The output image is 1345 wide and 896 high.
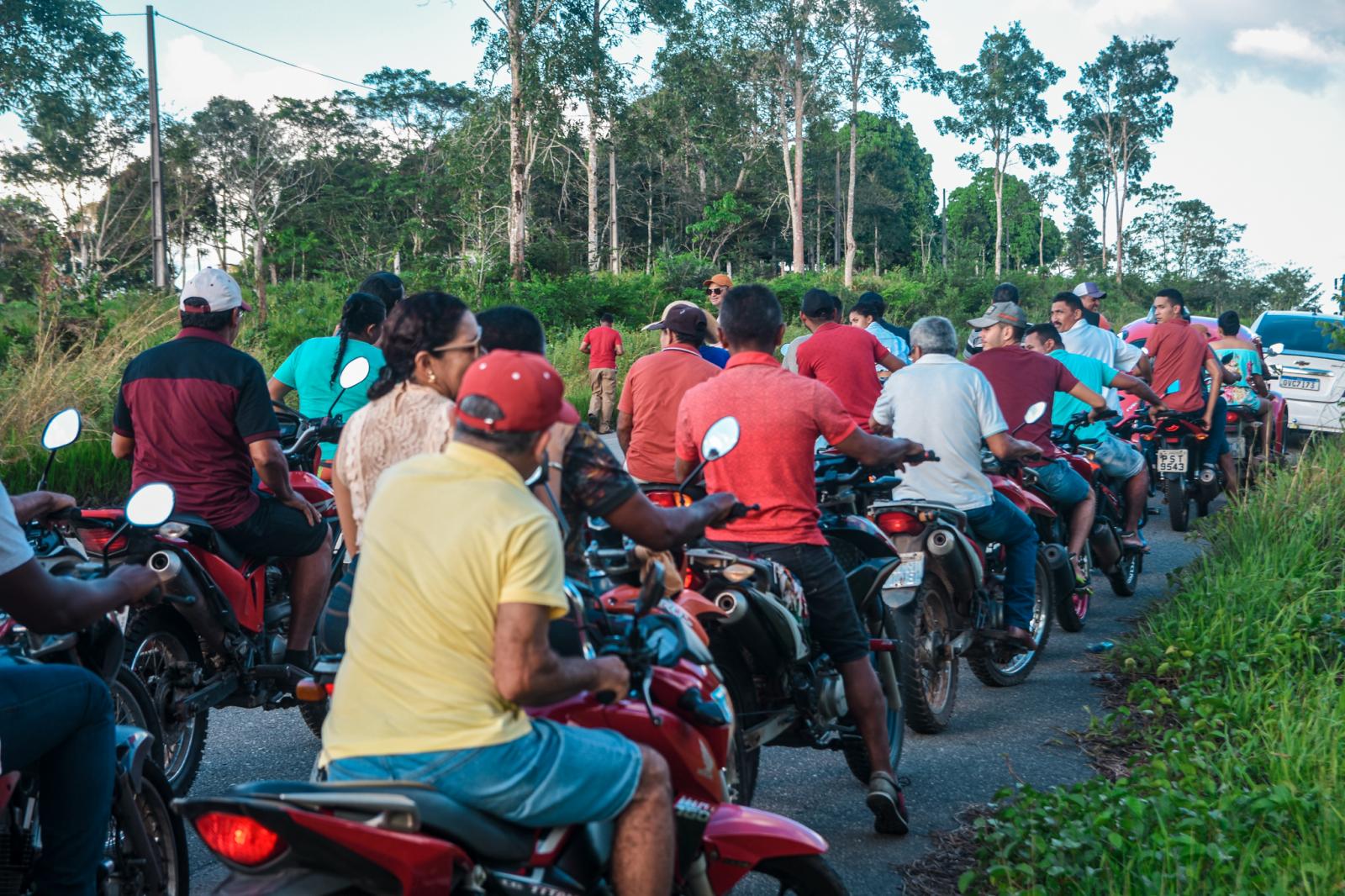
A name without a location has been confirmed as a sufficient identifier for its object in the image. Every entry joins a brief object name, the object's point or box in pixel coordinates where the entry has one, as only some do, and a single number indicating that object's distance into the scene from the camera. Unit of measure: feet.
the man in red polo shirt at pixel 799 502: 15.58
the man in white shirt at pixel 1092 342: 33.35
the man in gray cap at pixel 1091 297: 40.27
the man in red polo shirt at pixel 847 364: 28.84
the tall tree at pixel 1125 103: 226.79
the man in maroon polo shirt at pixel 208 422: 17.65
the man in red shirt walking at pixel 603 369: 67.77
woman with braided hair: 21.65
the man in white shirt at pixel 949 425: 20.74
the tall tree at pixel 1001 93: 220.64
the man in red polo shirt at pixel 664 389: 23.67
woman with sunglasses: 13.39
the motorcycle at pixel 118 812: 10.76
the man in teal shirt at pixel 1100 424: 29.01
